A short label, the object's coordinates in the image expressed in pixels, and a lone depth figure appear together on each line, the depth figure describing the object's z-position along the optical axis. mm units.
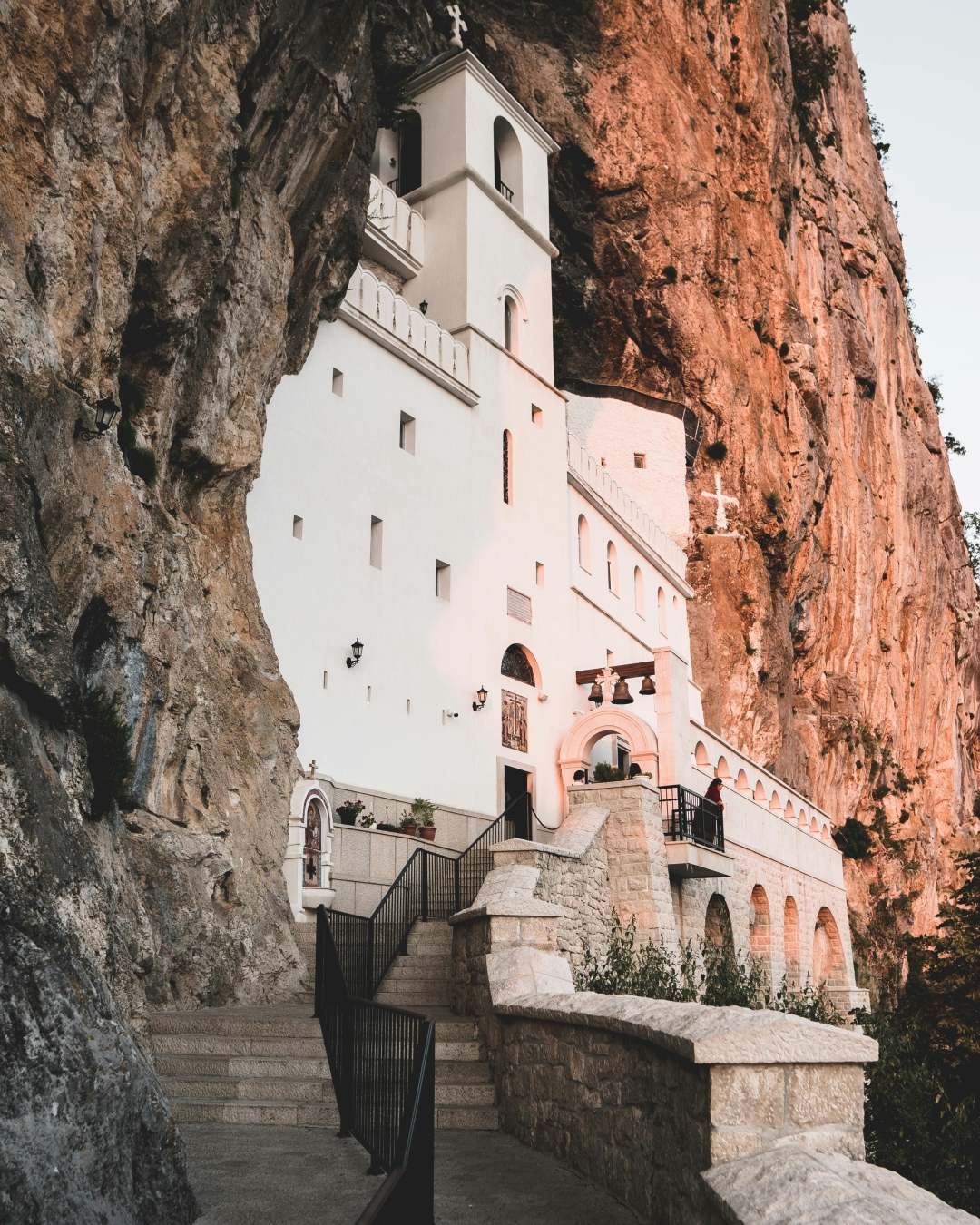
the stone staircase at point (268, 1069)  7742
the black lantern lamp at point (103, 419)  9445
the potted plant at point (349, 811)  15648
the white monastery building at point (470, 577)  16562
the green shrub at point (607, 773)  20891
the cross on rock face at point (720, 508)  32656
